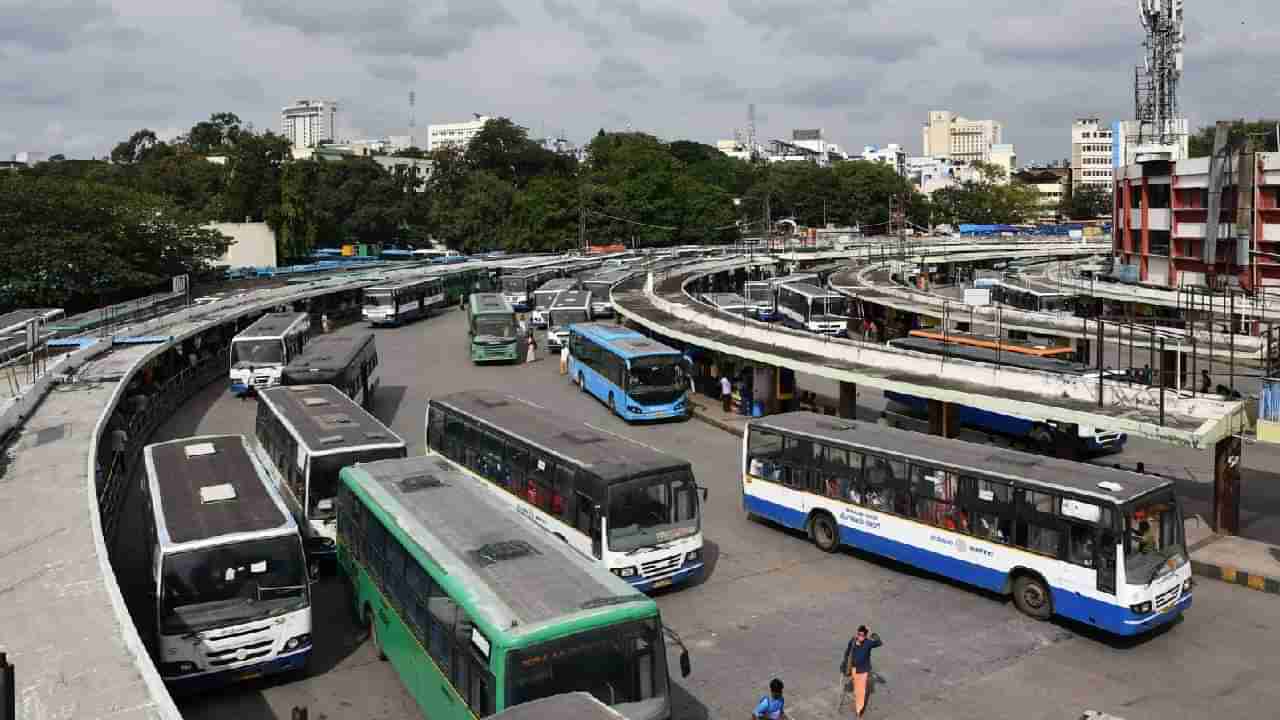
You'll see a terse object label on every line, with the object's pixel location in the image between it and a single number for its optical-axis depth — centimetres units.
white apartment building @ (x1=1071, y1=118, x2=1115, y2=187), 17212
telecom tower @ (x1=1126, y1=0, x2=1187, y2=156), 5609
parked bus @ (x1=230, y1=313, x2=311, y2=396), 3114
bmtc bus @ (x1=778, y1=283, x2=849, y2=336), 4376
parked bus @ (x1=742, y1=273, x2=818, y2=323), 4810
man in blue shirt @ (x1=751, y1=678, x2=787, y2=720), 1058
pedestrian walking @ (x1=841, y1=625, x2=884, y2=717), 1146
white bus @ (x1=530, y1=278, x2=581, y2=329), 4988
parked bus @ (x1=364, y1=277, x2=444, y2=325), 5003
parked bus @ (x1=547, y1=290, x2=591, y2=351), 4131
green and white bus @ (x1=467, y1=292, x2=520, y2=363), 3853
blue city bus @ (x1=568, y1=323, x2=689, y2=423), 2730
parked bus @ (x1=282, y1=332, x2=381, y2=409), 2573
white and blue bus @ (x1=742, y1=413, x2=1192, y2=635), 1306
